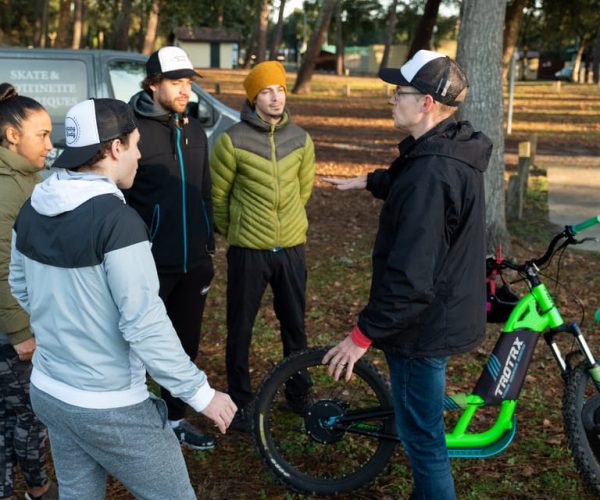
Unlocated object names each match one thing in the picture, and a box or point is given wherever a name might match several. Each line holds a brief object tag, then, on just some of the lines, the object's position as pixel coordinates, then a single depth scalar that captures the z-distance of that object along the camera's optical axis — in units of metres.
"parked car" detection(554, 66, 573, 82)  64.07
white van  9.05
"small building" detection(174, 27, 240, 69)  86.25
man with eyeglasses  2.70
